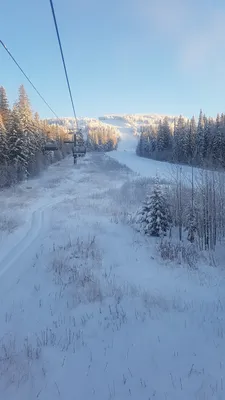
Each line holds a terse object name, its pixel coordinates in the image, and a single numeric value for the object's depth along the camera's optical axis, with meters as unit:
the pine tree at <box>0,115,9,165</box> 33.79
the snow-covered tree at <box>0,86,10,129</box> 40.67
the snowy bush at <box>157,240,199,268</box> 10.78
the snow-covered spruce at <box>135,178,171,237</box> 14.82
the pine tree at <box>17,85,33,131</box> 38.06
